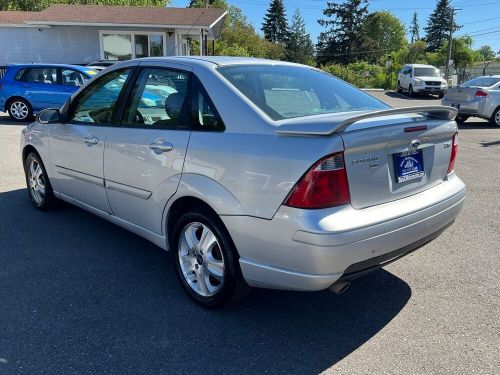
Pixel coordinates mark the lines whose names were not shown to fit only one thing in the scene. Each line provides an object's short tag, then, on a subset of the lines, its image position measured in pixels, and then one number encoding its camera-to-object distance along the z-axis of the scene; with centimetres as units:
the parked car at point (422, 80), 2825
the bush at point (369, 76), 4025
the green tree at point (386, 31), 7688
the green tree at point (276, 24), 8300
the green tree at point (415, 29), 12550
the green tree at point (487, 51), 13312
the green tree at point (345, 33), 6988
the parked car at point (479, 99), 1390
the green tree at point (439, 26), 9444
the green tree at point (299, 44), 8006
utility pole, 4299
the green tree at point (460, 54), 5825
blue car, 1302
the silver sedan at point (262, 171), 254
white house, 2172
